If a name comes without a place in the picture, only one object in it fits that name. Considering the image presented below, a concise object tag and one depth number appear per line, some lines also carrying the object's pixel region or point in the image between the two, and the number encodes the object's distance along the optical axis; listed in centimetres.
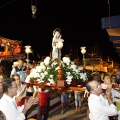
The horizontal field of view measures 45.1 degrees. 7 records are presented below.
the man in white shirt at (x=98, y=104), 268
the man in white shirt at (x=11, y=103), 238
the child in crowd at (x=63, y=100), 643
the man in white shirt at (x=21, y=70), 540
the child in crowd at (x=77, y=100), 647
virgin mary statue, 519
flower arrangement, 382
